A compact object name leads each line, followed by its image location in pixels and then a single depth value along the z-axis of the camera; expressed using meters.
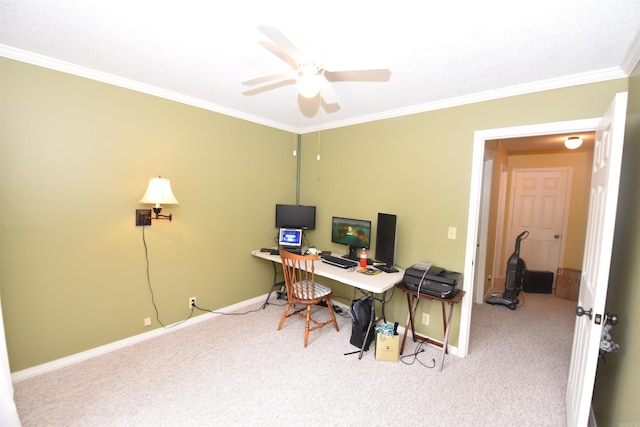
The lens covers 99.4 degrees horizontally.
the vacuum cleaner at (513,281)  3.71
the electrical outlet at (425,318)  2.73
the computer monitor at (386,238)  2.71
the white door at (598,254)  1.31
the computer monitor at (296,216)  3.52
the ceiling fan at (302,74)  1.22
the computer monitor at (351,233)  3.02
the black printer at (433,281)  2.24
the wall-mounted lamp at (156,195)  2.33
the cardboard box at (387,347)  2.38
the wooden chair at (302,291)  2.64
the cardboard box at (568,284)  4.00
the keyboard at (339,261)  2.81
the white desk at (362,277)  2.29
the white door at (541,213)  4.32
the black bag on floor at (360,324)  2.54
